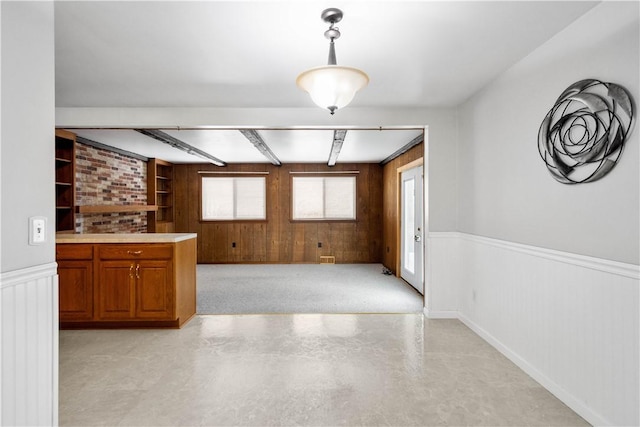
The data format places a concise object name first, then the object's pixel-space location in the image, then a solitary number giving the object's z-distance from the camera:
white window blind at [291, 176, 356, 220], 7.98
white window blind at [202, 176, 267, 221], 7.99
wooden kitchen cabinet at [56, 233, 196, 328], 3.49
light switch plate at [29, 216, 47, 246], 1.48
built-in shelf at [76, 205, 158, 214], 4.82
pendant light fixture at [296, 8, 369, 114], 1.87
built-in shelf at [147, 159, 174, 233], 7.11
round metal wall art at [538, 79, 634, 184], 1.82
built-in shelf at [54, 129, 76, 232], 4.51
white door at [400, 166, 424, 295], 5.27
